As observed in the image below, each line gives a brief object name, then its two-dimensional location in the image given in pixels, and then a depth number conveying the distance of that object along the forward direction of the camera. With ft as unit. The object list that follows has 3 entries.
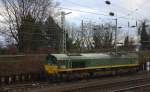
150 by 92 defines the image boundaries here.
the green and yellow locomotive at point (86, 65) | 111.96
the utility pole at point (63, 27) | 133.08
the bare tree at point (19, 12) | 180.75
